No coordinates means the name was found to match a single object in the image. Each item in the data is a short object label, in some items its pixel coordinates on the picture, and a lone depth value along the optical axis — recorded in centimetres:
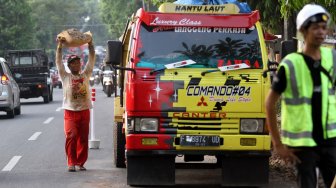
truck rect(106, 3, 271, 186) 1012
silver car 2484
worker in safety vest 609
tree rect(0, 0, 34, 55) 7081
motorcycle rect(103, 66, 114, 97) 4230
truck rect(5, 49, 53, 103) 3500
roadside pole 1641
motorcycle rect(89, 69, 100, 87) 6918
